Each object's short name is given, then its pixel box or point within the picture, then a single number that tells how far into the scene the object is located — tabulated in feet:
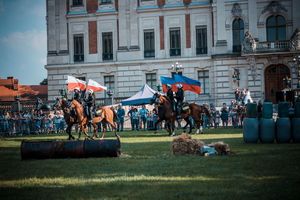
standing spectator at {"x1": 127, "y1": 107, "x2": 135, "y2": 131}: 123.65
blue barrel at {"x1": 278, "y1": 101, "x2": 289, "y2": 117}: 62.85
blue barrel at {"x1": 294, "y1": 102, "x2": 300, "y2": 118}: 62.44
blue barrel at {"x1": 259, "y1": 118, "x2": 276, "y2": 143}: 62.64
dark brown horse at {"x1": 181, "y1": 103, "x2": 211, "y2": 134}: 88.77
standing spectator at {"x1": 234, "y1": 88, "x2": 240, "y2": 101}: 125.16
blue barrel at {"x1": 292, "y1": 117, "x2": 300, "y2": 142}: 61.98
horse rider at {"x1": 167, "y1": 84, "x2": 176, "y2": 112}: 87.48
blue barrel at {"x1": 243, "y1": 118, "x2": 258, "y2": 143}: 63.21
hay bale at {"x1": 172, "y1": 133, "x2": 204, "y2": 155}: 49.83
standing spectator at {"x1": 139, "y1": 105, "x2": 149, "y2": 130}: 123.34
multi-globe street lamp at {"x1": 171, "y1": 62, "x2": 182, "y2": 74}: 145.47
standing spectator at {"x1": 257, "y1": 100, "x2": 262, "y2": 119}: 65.21
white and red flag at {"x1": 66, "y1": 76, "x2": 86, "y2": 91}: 111.55
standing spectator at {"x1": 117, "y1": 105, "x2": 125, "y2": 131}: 122.42
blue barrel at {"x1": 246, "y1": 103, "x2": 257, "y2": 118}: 63.93
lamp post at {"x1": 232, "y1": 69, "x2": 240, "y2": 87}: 150.92
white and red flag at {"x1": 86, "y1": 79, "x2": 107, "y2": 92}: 118.33
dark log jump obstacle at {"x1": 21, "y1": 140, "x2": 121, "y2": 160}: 48.19
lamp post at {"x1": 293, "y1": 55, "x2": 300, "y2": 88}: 139.23
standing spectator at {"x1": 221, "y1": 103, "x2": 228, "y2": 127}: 119.34
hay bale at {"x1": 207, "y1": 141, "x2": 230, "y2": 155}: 48.60
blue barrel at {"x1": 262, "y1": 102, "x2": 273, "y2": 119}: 62.80
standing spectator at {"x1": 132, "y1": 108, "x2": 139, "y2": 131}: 123.54
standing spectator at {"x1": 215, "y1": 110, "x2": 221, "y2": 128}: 123.95
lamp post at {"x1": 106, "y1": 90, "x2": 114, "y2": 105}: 141.90
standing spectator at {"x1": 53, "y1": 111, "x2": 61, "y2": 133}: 125.08
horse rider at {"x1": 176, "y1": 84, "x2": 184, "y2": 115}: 87.51
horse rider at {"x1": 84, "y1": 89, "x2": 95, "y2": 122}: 77.30
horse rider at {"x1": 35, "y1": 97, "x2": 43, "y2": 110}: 132.59
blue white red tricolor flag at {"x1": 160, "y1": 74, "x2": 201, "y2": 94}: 116.37
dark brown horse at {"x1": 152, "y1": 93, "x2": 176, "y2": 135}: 86.17
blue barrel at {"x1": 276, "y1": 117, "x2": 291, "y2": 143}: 62.08
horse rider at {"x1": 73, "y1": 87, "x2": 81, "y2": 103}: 78.31
